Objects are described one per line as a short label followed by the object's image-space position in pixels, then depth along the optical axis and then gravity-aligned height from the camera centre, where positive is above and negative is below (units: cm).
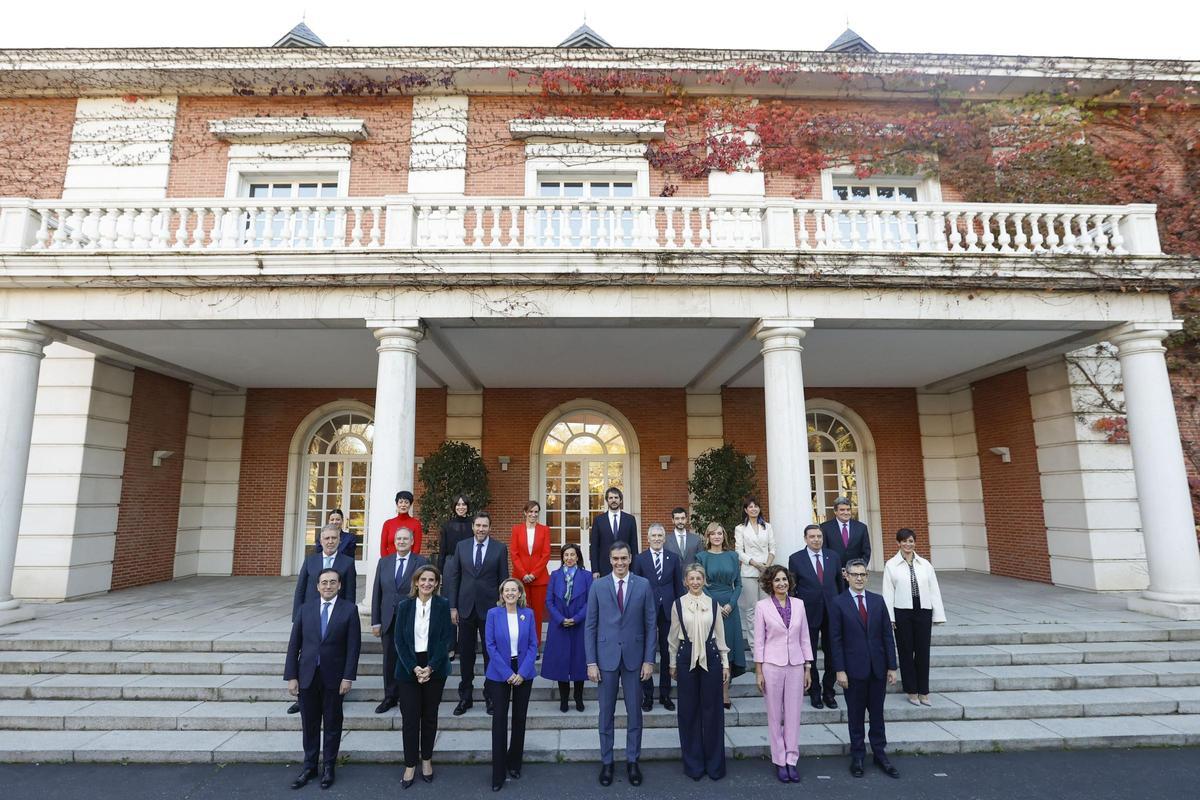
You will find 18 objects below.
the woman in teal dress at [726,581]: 534 -90
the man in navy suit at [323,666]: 412 -127
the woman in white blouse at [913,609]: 521 -113
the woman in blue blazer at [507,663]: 410 -126
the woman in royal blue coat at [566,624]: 502 -119
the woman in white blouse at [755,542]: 614 -61
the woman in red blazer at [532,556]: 580 -71
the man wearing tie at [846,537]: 609 -56
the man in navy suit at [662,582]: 519 -88
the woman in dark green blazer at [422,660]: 407 -122
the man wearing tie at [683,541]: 561 -55
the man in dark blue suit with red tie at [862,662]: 435 -135
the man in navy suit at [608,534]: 605 -51
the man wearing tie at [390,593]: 504 -94
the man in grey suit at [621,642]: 429 -118
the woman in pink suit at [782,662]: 425 -130
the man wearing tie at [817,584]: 529 -92
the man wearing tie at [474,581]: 525 -87
